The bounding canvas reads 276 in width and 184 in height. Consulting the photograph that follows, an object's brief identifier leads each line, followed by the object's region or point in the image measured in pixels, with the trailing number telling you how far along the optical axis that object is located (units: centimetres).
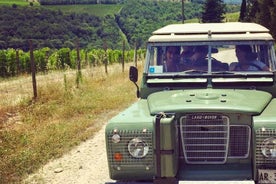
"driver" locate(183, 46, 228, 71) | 618
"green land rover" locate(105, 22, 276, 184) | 466
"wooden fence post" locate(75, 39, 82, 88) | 1610
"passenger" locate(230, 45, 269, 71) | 618
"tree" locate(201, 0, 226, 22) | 6725
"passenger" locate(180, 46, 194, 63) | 624
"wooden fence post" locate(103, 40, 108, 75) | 2062
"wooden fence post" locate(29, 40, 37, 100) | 1312
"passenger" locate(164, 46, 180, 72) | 631
